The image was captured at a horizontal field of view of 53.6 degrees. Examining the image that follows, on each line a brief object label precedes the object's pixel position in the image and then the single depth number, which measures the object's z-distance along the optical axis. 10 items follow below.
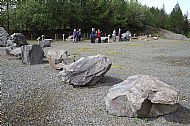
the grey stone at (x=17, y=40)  16.04
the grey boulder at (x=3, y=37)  17.41
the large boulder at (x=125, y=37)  26.00
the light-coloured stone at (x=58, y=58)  9.21
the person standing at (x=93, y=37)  21.89
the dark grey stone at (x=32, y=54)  10.26
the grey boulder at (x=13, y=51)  11.94
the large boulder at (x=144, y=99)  5.03
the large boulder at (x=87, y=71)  7.04
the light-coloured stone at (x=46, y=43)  17.20
